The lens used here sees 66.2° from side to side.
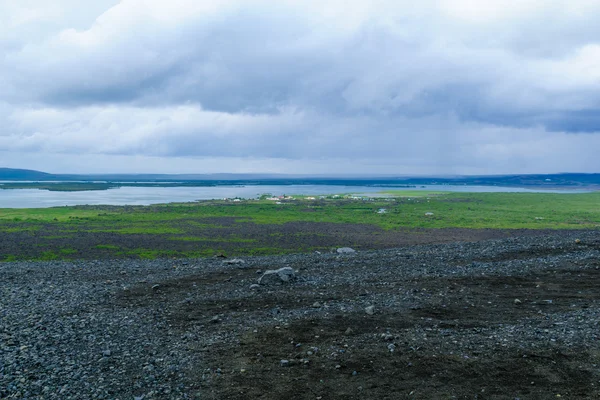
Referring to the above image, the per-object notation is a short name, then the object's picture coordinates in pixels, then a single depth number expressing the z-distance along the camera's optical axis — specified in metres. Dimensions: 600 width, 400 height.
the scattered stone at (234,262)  25.35
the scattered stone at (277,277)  19.55
